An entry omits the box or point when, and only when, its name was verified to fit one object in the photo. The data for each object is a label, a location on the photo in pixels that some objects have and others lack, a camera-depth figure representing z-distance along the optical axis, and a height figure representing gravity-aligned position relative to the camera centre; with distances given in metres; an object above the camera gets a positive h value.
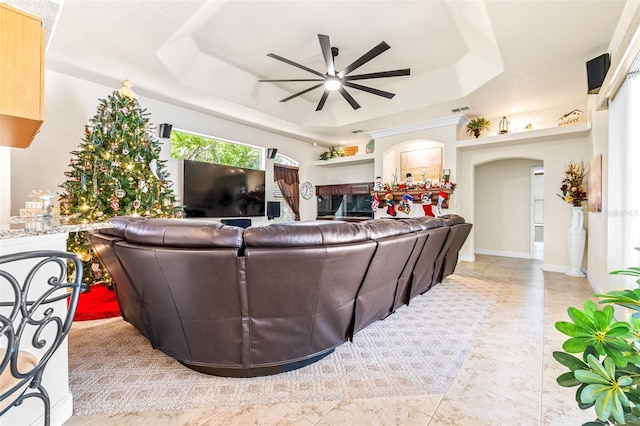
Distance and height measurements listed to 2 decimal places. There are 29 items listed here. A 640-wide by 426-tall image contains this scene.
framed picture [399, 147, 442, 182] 5.98 +1.12
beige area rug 1.59 -1.07
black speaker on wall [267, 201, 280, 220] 6.61 +0.09
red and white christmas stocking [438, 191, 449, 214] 5.58 +0.33
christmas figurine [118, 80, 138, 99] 3.74 +1.68
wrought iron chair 0.74 -0.35
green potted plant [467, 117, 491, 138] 5.63 +1.82
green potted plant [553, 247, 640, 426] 0.69 -0.39
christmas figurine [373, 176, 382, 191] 6.60 +0.71
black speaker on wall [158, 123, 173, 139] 4.75 +1.44
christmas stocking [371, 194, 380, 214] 6.61 +0.27
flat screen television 5.07 +0.45
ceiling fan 3.09 +1.79
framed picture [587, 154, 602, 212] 3.47 +0.39
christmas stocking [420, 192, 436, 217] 5.79 +0.22
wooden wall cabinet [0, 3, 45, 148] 1.13 +0.62
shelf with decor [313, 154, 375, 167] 7.28 +1.47
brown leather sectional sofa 1.55 -0.44
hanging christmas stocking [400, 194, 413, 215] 6.05 +0.23
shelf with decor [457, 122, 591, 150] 4.45 +1.37
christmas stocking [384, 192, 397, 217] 6.35 +0.19
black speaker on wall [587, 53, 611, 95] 3.21 +1.71
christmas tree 3.35 +0.50
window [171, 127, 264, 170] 5.20 +1.32
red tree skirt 2.72 -1.00
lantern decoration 5.39 +1.75
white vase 4.43 -0.45
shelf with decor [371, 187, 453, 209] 5.63 +0.42
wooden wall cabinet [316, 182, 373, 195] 7.39 +0.69
